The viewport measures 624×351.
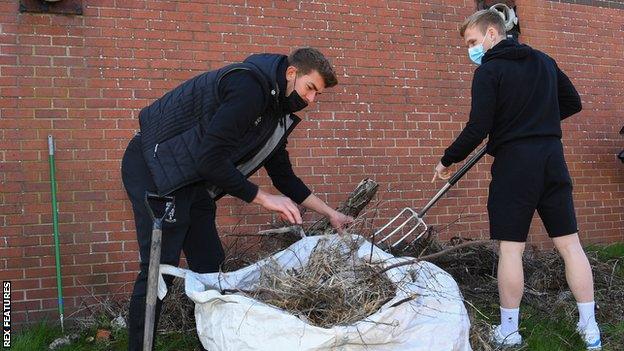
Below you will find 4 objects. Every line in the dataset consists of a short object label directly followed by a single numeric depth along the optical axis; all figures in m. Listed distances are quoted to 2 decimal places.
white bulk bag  2.37
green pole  4.11
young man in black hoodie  3.33
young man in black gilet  2.60
